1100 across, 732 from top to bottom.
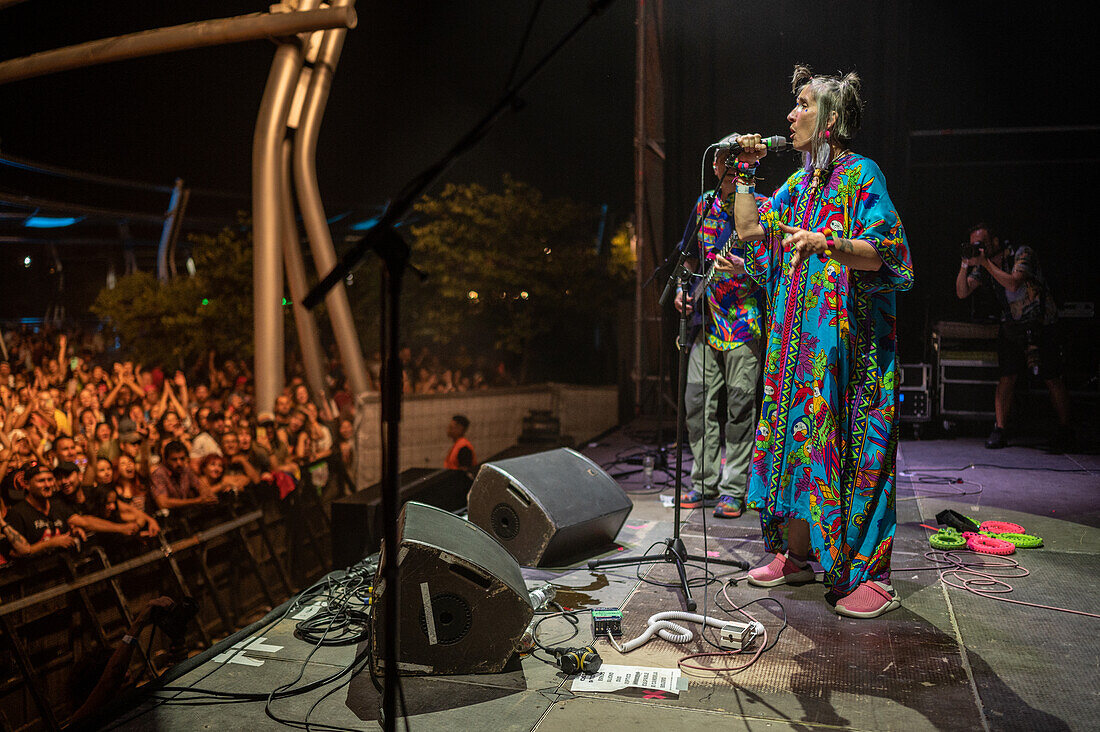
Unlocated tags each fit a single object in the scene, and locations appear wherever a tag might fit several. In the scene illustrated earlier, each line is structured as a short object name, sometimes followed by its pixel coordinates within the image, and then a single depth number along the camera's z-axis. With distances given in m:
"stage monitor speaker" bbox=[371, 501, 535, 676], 2.63
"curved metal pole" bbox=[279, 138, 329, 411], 12.22
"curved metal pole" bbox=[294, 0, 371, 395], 12.38
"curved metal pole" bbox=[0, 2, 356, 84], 8.30
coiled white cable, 2.80
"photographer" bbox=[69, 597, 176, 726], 3.88
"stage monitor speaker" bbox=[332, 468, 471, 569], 4.28
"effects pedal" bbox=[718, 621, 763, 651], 2.76
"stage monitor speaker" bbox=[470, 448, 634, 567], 3.77
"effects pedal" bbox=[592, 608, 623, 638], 2.90
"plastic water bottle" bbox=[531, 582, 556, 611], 3.23
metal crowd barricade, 5.18
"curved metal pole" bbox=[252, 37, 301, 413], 11.77
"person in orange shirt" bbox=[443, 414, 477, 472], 8.25
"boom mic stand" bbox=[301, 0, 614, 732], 1.67
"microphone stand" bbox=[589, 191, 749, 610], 3.43
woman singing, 2.94
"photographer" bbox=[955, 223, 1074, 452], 6.84
